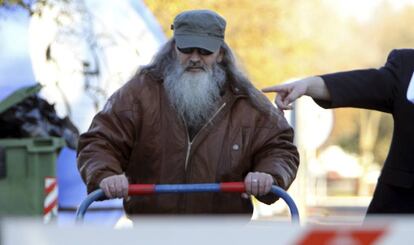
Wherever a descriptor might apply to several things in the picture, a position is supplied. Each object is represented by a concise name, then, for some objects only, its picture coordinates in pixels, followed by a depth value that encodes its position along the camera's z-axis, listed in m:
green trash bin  16.84
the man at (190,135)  8.53
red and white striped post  17.18
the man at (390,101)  8.24
